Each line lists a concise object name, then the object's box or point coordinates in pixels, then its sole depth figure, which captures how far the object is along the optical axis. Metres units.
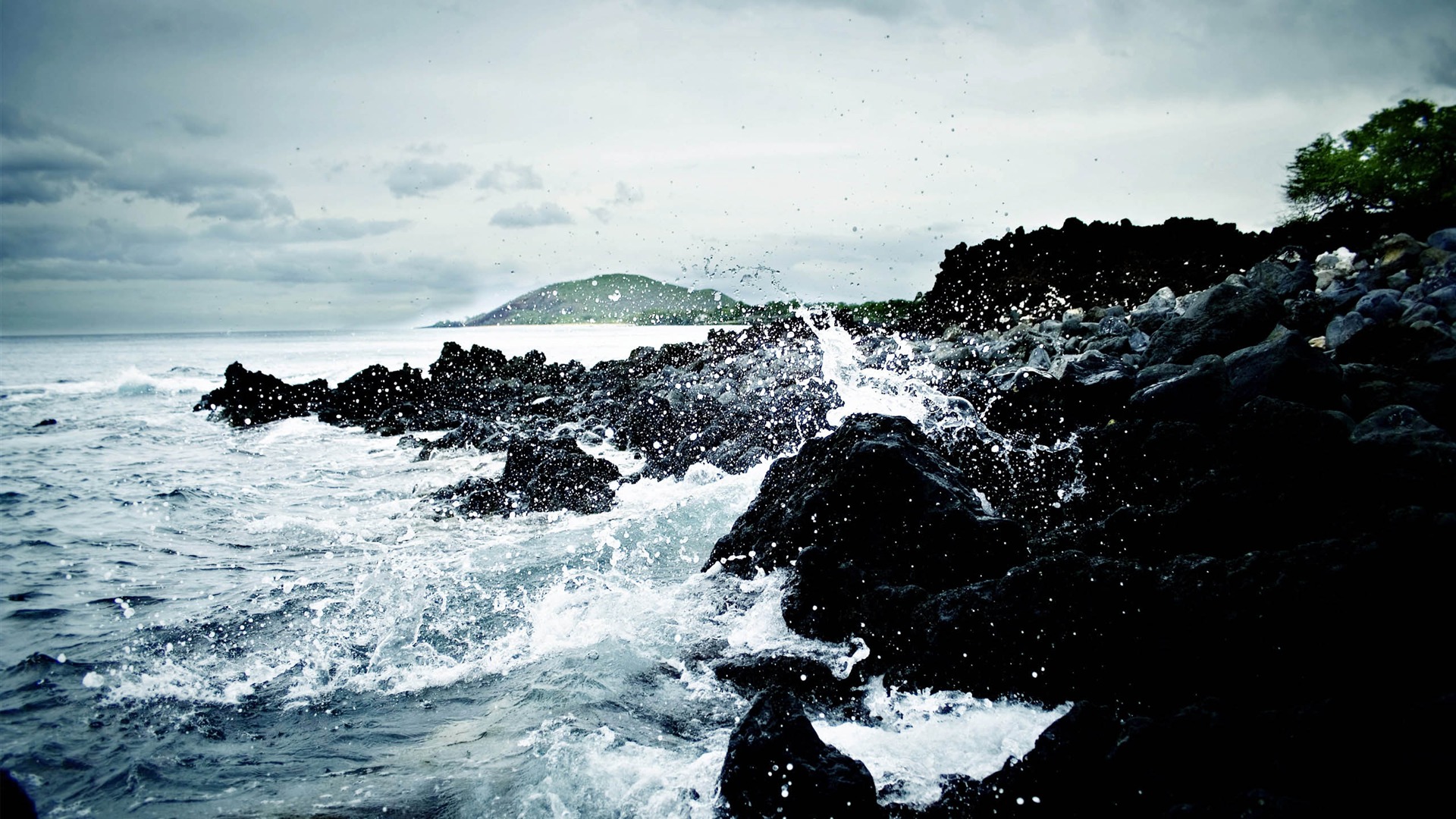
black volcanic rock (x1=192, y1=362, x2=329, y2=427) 22.84
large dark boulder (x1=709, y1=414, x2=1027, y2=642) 4.89
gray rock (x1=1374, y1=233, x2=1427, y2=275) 10.62
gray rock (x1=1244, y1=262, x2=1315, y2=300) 10.30
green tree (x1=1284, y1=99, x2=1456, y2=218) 24.22
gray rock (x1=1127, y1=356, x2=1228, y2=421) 6.54
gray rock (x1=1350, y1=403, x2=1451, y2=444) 4.62
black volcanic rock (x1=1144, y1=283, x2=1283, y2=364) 8.05
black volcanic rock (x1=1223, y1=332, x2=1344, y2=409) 6.13
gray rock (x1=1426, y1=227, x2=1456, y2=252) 10.99
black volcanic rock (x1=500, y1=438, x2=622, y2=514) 10.18
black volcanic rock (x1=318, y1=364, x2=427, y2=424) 21.95
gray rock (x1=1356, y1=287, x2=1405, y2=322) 8.48
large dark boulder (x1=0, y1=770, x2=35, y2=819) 2.12
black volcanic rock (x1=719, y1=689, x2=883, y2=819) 3.00
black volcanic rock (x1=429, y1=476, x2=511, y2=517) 10.19
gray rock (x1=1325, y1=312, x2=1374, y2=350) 7.71
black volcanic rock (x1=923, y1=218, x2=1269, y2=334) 18.28
